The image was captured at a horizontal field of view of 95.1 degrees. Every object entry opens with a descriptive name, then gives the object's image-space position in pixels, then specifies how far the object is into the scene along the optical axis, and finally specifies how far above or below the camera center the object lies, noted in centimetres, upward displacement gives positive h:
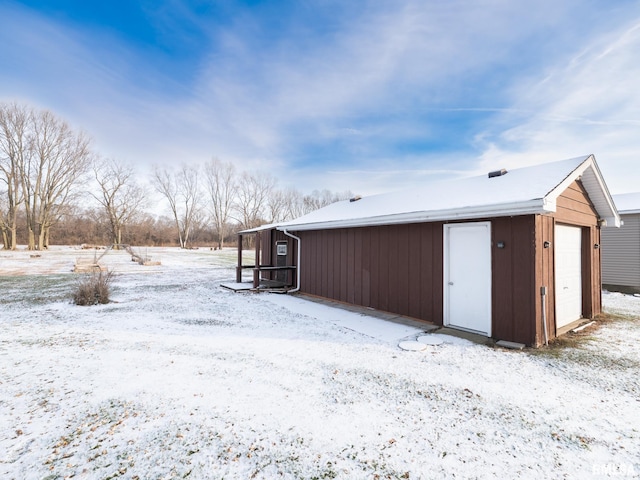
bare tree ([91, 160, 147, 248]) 3375 +620
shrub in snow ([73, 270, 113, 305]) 693 -113
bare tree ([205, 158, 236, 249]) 4056 +818
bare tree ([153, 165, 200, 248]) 3975 +757
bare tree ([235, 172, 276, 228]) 4056 +708
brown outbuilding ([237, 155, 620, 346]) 443 -4
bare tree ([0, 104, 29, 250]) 2559 +797
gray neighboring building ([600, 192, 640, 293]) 919 -4
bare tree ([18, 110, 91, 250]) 2691 +722
